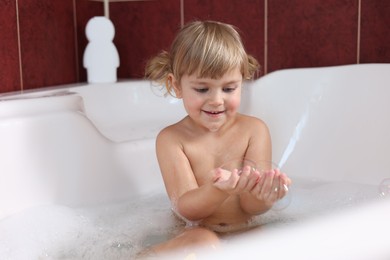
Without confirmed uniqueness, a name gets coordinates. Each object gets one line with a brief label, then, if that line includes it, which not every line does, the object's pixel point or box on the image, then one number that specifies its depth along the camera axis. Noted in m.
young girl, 1.13
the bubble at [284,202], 1.00
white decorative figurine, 2.01
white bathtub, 1.31
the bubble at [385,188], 0.99
